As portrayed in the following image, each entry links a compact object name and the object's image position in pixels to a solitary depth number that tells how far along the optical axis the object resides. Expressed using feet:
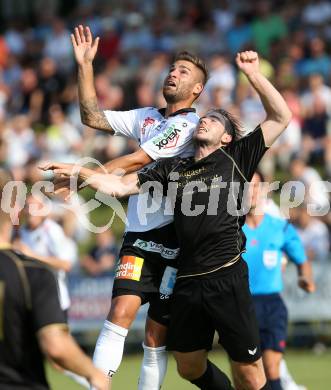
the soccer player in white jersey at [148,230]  51.19
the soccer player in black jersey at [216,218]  49.47
